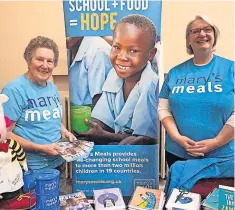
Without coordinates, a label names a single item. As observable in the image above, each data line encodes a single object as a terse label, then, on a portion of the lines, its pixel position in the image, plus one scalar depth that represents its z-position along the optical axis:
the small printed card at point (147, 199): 1.64
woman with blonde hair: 1.69
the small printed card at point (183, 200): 1.58
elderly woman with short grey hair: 1.80
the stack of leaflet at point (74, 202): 1.67
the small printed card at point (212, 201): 1.59
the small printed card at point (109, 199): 1.65
